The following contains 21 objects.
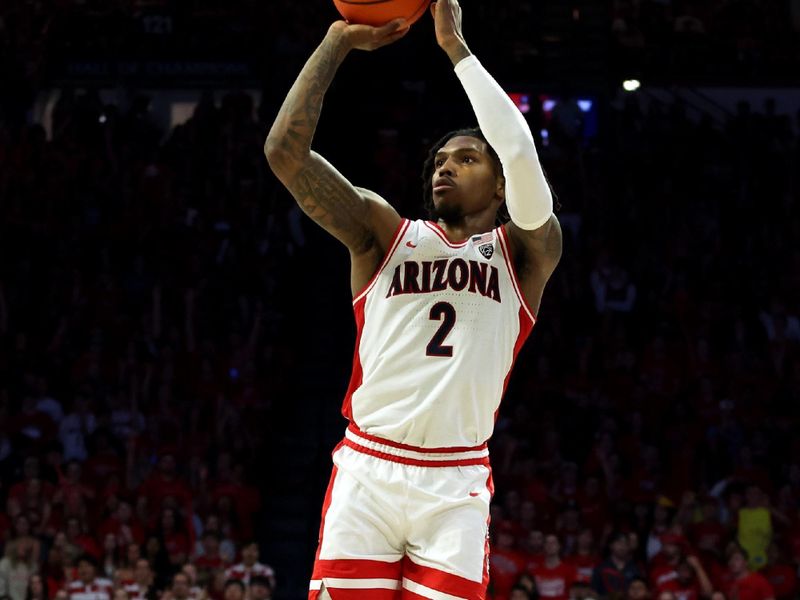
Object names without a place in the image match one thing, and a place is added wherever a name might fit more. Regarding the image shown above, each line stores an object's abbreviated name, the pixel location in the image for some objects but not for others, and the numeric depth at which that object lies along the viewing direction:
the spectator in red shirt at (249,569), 11.48
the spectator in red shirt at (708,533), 11.99
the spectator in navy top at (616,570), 11.38
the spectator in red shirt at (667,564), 11.49
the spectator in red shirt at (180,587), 10.95
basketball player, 4.35
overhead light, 17.75
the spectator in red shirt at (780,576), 11.69
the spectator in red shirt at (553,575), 11.40
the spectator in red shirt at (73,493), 12.15
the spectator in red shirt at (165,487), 12.34
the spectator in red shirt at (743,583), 11.41
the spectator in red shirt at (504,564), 11.44
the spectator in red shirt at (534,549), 11.57
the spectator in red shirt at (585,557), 11.62
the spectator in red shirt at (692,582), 11.45
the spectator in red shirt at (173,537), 11.76
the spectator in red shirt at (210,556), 11.59
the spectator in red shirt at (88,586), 11.25
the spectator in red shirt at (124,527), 11.86
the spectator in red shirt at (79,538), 11.79
